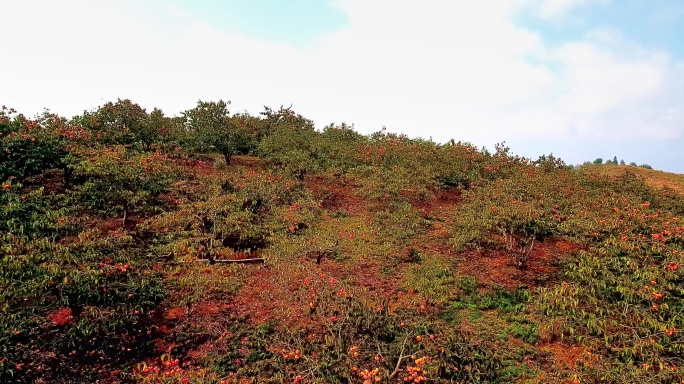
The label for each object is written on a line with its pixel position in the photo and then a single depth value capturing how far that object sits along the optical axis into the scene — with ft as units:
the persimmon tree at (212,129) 91.40
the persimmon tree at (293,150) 81.97
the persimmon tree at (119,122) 76.22
